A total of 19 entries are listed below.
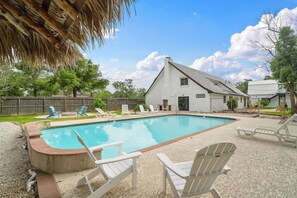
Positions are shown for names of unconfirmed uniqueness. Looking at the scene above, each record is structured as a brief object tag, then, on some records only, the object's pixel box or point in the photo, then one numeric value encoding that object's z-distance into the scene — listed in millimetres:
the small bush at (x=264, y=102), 26270
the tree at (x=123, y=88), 28921
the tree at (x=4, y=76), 10811
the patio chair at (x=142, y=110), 15119
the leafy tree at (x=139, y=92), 29660
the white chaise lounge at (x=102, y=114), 12405
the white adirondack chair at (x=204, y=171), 1794
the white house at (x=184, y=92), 17222
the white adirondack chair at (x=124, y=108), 14915
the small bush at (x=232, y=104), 19169
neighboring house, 26184
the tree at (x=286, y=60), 12482
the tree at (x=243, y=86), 37636
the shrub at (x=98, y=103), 15410
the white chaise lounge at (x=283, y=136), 4860
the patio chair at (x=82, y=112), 12599
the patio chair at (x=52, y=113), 11144
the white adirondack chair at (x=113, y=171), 2097
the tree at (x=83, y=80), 18525
